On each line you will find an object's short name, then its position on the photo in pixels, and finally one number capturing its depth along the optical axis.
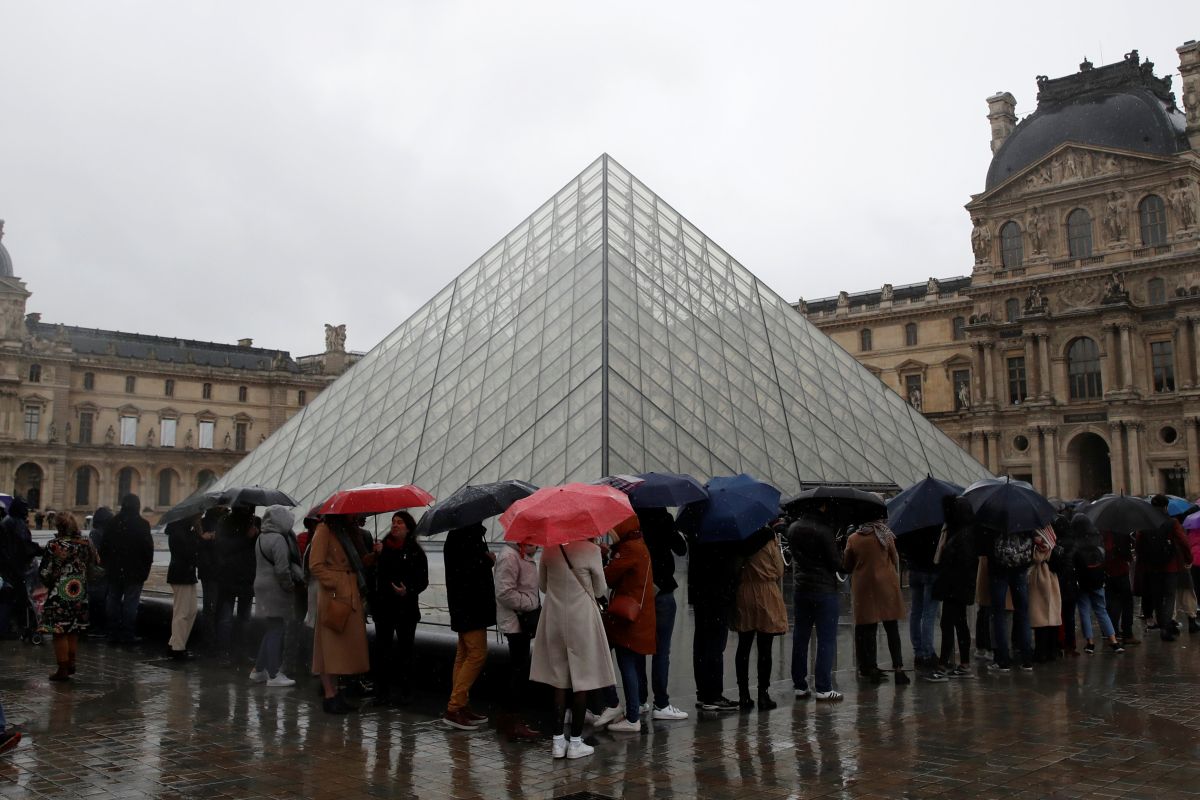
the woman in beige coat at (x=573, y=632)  5.24
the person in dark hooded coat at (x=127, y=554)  8.70
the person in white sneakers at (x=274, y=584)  7.12
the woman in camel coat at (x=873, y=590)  7.11
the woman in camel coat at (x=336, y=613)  6.19
